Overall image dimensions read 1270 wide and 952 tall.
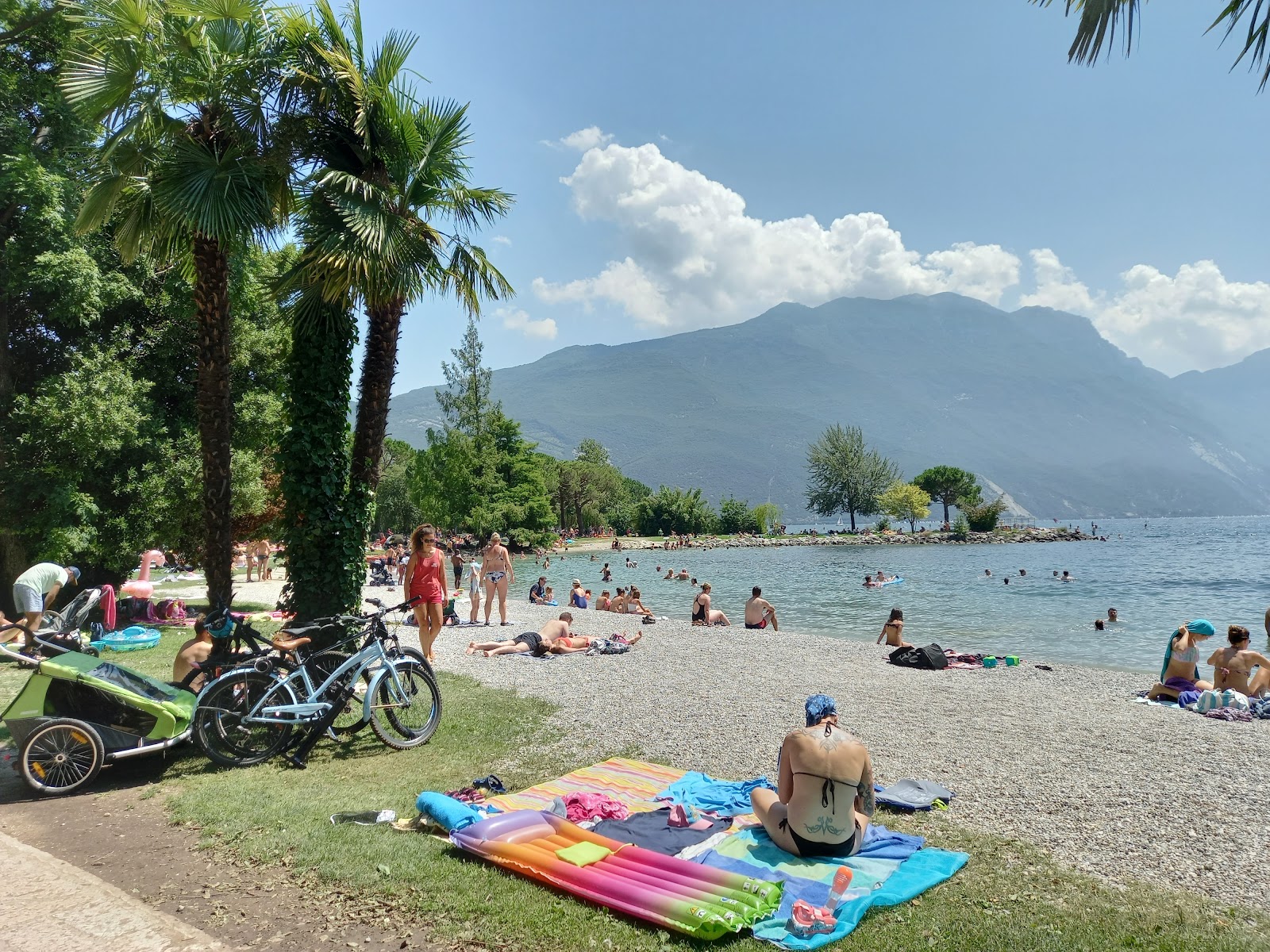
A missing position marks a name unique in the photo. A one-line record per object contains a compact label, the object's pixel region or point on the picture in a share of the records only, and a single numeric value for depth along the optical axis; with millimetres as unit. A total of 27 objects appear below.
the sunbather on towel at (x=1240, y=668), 10414
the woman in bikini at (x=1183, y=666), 11055
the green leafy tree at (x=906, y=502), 108625
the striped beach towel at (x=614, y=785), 5617
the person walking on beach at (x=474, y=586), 18194
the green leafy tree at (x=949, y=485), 103812
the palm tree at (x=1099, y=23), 4031
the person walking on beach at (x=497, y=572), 17562
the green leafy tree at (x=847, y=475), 113375
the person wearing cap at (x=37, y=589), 10602
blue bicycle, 6414
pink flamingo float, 15938
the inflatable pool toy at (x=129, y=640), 12820
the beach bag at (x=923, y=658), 13656
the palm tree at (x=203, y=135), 7750
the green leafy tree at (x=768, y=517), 100500
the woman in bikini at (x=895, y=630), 16828
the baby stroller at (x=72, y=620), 10016
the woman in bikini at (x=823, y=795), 4754
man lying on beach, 13656
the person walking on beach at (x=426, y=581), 10000
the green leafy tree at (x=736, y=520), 99562
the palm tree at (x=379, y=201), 7594
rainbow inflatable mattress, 3865
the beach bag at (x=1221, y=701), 9836
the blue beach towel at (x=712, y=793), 5672
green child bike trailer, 5757
